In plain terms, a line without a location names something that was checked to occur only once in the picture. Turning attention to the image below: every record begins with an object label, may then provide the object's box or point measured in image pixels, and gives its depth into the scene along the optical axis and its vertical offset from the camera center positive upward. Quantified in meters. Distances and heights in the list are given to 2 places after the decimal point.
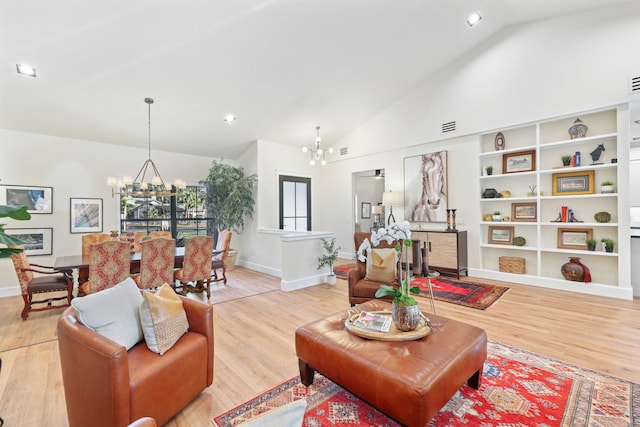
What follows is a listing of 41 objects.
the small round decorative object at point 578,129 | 4.50 +1.34
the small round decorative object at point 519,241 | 5.08 -0.44
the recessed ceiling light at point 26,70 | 3.55 +1.85
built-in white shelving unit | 4.25 +0.27
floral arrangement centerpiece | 1.99 -0.61
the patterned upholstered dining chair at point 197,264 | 4.24 -0.68
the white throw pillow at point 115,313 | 1.70 -0.58
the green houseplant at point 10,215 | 1.54 +0.01
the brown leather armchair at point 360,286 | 3.41 -0.81
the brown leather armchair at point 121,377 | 1.46 -0.89
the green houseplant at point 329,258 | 5.18 -0.73
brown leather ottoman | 1.52 -0.87
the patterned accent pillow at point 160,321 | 1.84 -0.68
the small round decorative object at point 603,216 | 4.32 -0.01
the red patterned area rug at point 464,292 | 4.08 -1.18
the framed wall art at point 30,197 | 4.68 +0.37
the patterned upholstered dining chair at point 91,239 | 4.54 -0.32
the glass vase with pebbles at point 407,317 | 1.99 -0.69
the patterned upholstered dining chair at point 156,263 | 3.78 -0.59
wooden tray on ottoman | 1.91 -0.79
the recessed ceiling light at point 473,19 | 4.43 +3.03
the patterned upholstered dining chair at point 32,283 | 3.55 -0.80
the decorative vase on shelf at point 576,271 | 4.45 -0.86
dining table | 3.56 -0.57
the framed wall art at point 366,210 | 9.11 +0.21
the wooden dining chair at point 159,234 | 5.09 -0.29
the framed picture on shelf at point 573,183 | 4.51 +0.52
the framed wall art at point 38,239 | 4.82 -0.34
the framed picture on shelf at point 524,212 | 5.01 +0.07
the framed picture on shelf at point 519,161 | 5.02 +0.96
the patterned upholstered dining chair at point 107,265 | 3.35 -0.55
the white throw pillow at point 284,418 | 0.68 -0.48
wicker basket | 5.12 -0.87
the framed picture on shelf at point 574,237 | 4.55 -0.35
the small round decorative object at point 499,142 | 5.29 +1.35
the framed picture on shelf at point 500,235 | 5.29 -0.35
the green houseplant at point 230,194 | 6.45 +0.54
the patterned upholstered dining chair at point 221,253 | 4.93 -0.64
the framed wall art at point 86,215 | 5.27 +0.07
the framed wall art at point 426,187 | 5.90 +0.61
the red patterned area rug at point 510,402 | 1.81 -1.26
